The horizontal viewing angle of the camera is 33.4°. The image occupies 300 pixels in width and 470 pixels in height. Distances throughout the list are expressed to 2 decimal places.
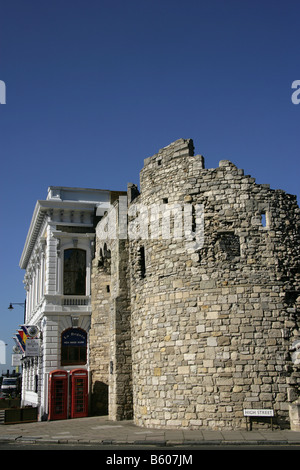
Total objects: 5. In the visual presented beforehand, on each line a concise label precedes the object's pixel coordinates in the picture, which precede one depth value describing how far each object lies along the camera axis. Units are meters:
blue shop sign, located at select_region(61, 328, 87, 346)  22.92
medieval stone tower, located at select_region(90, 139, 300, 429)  12.99
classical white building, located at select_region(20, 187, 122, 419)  22.66
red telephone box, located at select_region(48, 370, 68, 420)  20.36
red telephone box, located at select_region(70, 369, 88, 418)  20.41
